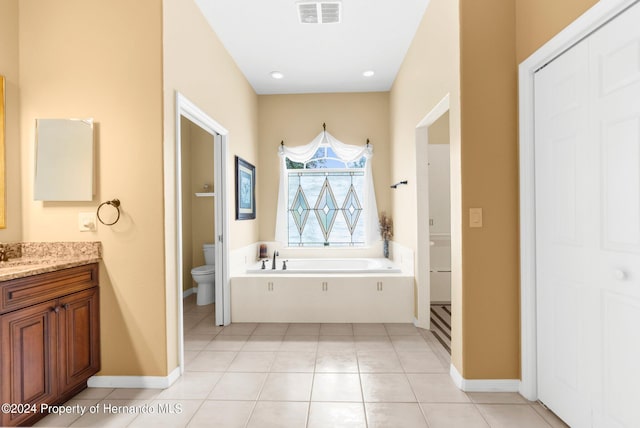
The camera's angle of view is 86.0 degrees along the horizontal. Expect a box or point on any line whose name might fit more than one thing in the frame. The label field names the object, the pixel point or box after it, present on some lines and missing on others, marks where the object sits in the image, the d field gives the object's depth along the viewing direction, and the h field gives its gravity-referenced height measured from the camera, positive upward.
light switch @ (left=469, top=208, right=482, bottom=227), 2.22 -0.01
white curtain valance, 4.81 +0.78
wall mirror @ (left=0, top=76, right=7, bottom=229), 2.23 +0.35
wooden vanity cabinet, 1.72 -0.68
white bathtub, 4.39 -0.63
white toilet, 4.38 -0.87
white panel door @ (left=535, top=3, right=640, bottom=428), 1.47 -0.07
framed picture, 3.90 +0.33
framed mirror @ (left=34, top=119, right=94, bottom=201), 2.28 +0.38
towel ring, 2.28 +0.08
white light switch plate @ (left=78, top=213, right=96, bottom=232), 2.31 -0.03
